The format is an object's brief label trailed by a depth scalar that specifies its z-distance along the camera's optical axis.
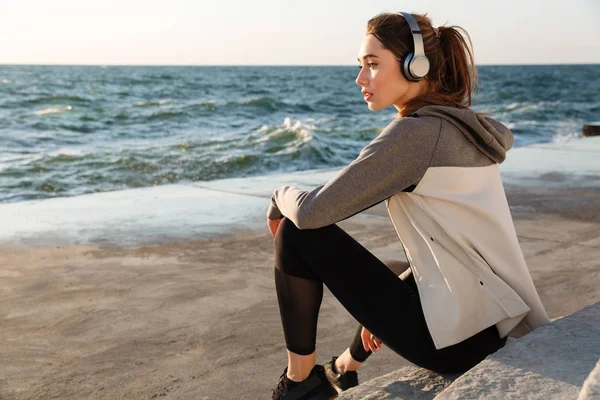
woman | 2.13
